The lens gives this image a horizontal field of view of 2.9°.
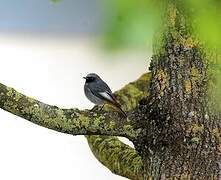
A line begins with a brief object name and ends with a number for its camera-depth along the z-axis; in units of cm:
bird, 1223
